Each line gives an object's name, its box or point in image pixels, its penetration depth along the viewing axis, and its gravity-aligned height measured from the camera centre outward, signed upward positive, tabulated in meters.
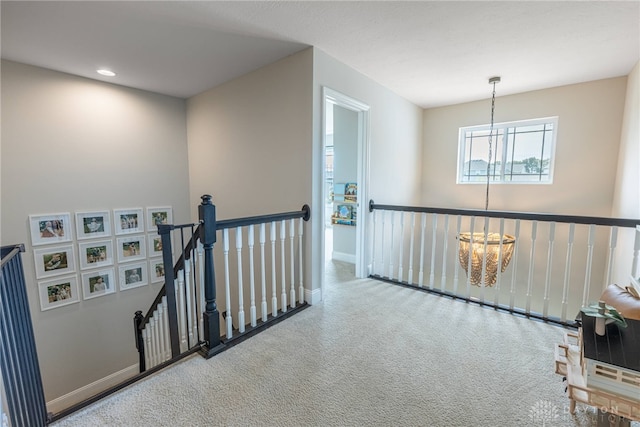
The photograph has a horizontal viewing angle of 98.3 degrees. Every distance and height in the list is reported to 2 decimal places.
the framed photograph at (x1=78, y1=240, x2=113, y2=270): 3.31 -0.85
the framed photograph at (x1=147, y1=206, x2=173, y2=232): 3.90 -0.46
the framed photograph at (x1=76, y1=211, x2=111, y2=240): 3.29 -0.50
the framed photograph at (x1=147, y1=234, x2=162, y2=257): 3.90 -0.88
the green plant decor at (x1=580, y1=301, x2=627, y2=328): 1.05 -0.52
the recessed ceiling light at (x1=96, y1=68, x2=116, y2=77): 3.03 +1.24
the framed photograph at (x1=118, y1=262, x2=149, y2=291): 3.64 -1.24
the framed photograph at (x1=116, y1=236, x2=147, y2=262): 3.62 -0.86
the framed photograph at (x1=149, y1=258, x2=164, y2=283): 3.92 -1.22
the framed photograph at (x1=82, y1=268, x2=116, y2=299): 3.34 -1.23
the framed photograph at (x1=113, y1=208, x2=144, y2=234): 3.59 -0.49
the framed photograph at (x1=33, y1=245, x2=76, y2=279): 3.01 -0.86
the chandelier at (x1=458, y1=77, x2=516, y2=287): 2.75 -0.72
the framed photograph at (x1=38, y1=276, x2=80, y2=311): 3.06 -1.23
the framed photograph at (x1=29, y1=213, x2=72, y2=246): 2.97 -0.49
